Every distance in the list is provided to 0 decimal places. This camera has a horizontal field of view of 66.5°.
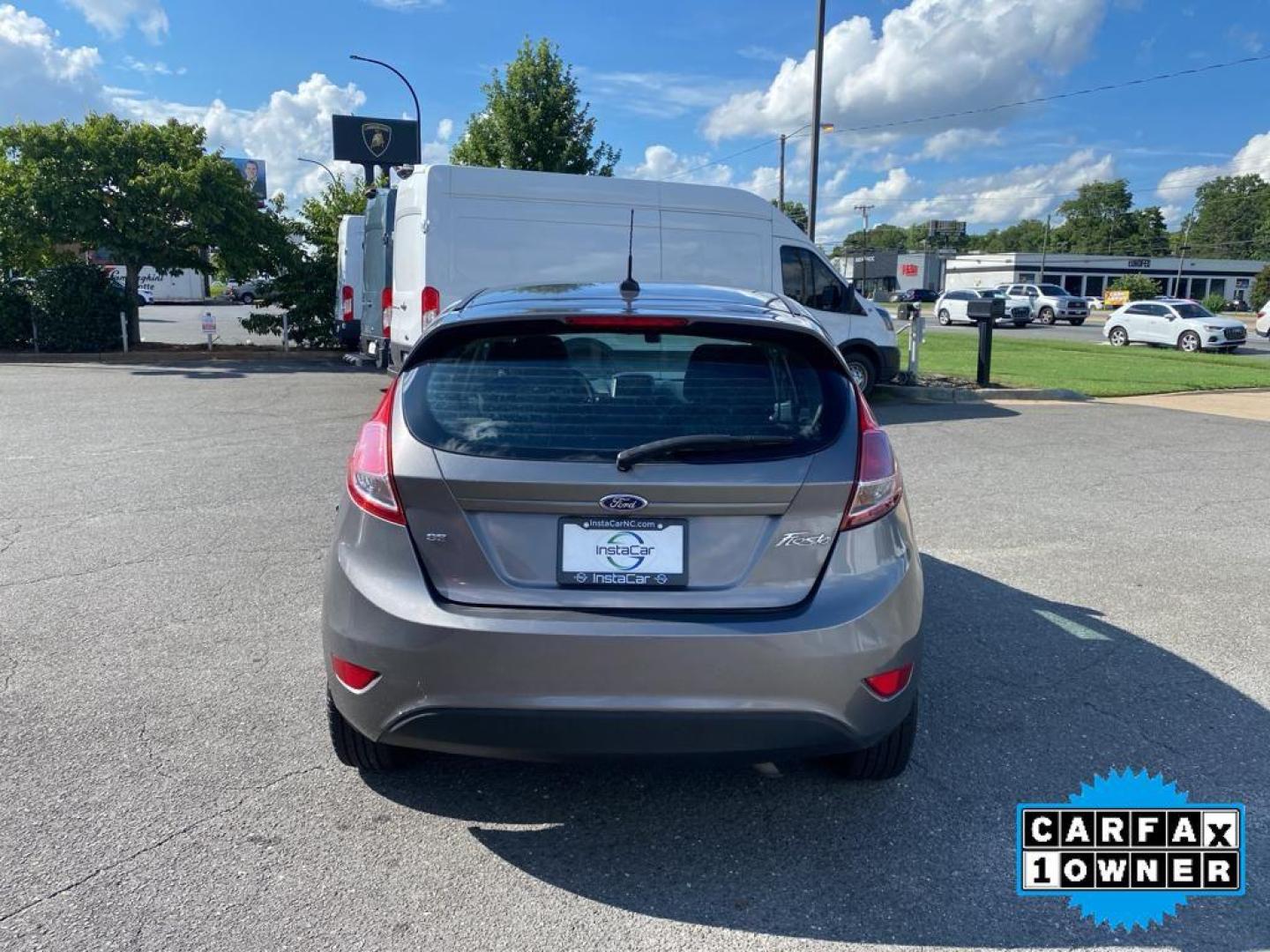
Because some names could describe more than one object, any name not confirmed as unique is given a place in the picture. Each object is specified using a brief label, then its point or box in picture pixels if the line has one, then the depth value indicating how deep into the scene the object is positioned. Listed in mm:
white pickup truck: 46594
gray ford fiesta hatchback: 2590
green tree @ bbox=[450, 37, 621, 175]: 24297
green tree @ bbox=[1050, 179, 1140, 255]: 137500
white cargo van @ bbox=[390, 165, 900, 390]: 11547
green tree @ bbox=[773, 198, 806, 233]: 81688
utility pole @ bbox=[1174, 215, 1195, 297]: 92625
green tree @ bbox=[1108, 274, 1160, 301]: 65312
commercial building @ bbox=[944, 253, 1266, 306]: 92250
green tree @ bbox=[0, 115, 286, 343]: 18062
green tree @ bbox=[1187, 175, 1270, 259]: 134625
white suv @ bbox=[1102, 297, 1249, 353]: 29234
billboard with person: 76394
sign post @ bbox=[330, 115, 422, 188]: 27094
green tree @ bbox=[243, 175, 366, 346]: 20422
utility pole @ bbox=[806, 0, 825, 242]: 18812
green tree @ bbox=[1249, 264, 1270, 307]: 68750
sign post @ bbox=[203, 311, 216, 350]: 20234
